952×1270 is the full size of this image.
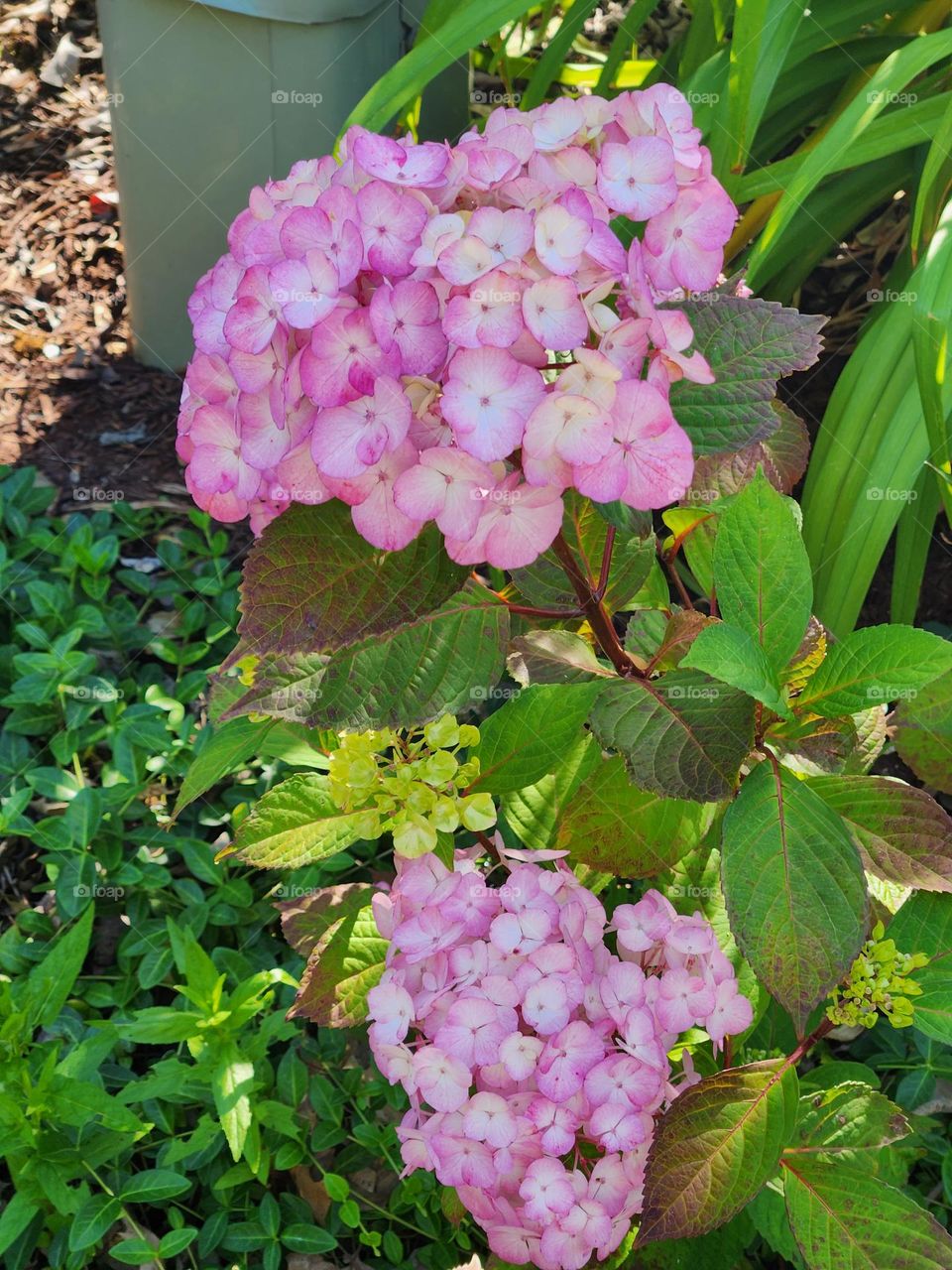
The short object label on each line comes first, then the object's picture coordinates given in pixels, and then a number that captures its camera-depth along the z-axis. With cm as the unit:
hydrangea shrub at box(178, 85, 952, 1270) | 70
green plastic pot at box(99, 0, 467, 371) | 199
